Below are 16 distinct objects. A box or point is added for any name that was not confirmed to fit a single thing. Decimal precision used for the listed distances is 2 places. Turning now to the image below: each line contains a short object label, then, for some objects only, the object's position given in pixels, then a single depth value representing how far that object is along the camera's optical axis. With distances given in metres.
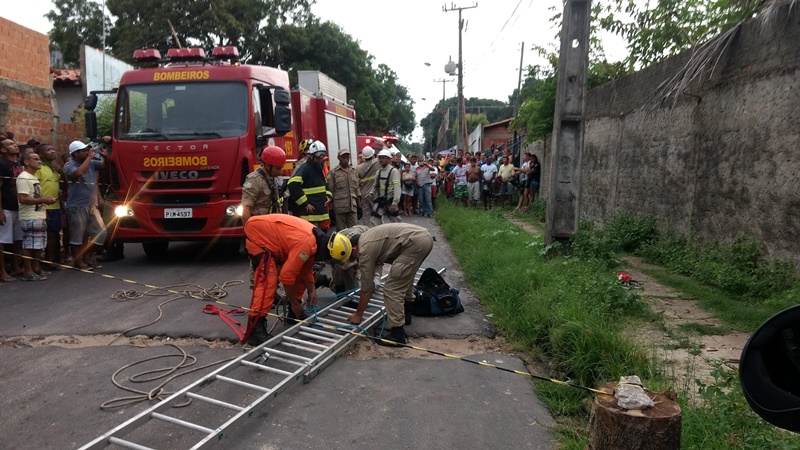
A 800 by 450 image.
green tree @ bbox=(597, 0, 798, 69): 9.70
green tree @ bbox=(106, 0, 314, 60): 27.38
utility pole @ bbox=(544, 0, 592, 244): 7.56
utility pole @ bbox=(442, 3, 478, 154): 29.13
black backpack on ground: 6.23
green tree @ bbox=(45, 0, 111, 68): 29.42
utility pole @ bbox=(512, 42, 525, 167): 20.37
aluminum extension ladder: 3.39
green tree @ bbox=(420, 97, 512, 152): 70.37
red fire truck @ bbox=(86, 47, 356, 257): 8.25
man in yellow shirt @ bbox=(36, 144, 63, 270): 7.77
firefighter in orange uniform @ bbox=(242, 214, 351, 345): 4.87
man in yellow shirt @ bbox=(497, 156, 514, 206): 16.70
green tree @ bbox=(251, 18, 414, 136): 30.39
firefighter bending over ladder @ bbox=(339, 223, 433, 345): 5.17
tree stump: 2.88
